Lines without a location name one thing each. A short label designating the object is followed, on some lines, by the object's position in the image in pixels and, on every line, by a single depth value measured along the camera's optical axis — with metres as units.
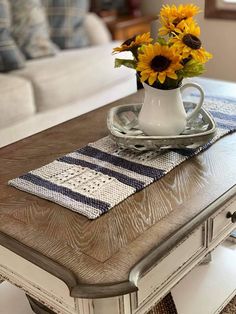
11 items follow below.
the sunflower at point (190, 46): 1.15
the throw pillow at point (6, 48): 2.31
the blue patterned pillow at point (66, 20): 2.64
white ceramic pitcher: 1.24
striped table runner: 1.07
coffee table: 0.86
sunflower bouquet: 1.13
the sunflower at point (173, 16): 1.24
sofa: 2.13
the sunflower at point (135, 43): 1.23
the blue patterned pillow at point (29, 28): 2.48
